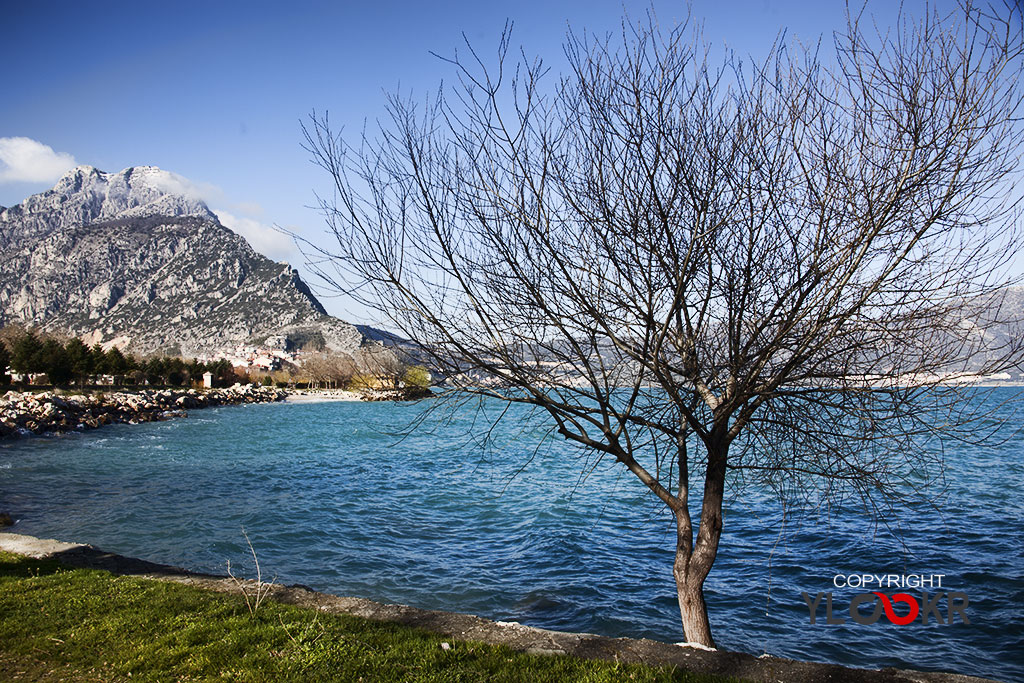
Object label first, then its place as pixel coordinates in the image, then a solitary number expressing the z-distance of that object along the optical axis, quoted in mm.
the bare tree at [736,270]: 4074
